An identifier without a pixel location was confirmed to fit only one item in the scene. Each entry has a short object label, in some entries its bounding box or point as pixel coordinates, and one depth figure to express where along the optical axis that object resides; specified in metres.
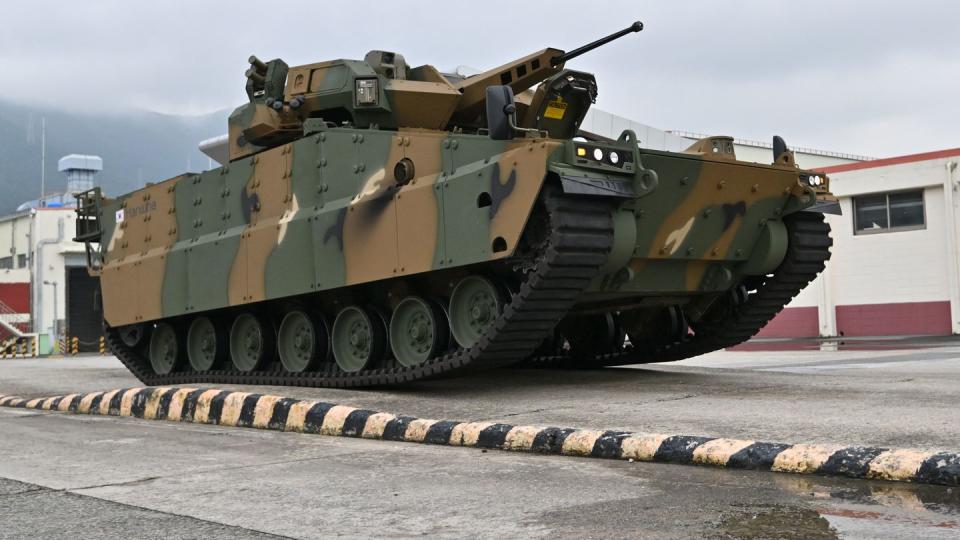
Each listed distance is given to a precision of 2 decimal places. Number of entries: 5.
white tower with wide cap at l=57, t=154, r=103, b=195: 69.19
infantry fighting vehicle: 9.54
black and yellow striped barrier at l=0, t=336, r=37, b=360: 43.31
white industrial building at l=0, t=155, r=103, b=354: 47.94
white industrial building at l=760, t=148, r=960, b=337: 29.12
